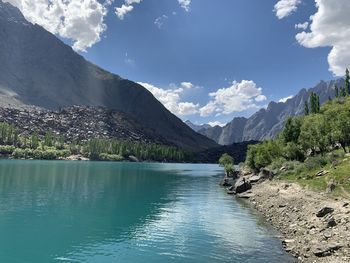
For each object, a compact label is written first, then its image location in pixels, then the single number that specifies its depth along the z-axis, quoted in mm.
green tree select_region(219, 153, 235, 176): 175488
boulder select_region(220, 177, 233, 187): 137875
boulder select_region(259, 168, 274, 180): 113212
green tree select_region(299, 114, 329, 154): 110788
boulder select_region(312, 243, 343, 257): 40062
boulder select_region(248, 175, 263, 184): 118188
